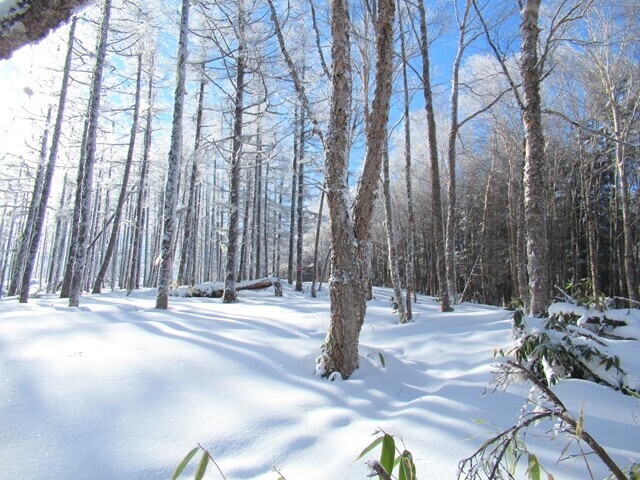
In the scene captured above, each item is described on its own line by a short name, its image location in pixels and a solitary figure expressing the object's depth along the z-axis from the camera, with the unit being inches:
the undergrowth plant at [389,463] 31.9
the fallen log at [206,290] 472.1
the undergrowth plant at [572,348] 93.5
